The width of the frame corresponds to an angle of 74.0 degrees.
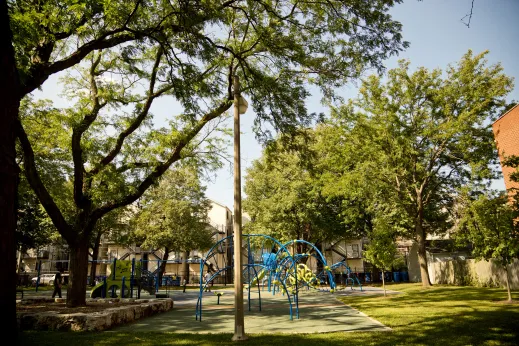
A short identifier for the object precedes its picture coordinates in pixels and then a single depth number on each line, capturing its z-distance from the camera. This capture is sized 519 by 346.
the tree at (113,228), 31.07
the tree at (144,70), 8.26
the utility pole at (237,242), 7.09
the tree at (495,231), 13.48
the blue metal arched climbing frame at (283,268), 13.46
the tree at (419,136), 20.88
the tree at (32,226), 28.65
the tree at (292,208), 30.64
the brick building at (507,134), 18.89
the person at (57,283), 18.94
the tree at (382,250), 18.78
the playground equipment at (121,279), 18.05
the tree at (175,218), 33.38
